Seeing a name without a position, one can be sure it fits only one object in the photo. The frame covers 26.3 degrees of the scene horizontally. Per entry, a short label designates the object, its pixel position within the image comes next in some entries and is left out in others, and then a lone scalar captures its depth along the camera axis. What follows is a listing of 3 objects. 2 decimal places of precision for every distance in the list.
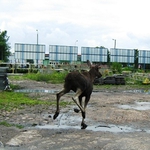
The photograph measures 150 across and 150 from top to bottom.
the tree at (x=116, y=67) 47.03
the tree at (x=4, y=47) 71.50
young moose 9.36
